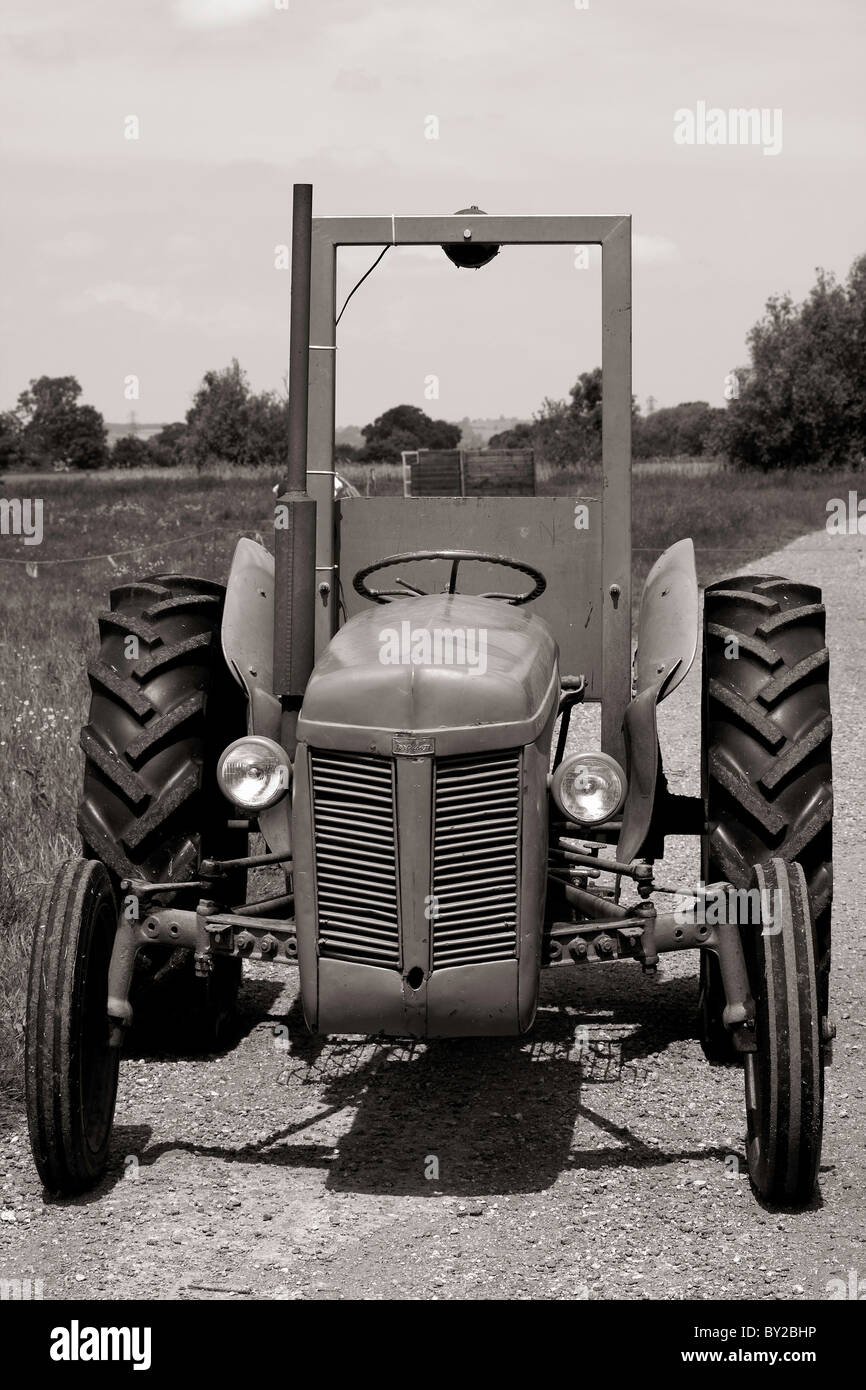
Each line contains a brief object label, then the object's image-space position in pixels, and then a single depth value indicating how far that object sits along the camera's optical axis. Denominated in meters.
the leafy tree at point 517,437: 54.31
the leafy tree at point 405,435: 51.00
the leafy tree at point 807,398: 56.50
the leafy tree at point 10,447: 60.59
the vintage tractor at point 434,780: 3.98
